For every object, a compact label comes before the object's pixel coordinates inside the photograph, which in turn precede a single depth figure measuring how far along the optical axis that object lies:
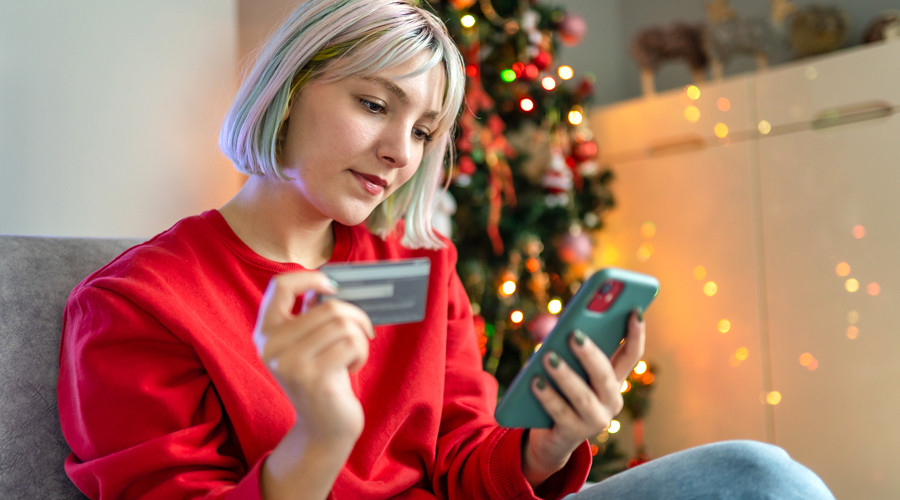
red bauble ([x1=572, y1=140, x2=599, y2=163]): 2.22
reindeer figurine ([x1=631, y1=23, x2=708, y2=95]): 2.31
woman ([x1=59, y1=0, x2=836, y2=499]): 0.63
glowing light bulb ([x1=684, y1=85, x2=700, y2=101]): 2.17
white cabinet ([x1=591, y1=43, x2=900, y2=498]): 1.79
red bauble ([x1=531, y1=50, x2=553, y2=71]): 2.01
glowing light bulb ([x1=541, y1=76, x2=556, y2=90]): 2.06
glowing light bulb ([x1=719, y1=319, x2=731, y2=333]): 2.10
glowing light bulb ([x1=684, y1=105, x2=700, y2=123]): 2.17
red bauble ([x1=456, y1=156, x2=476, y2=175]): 1.84
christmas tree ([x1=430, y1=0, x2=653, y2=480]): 1.91
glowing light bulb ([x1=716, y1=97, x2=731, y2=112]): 2.10
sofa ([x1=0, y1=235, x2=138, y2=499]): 0.79
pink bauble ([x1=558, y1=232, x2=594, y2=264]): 2.14
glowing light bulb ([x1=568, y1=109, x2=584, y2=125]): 2.18
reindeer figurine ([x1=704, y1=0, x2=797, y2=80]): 2.18
